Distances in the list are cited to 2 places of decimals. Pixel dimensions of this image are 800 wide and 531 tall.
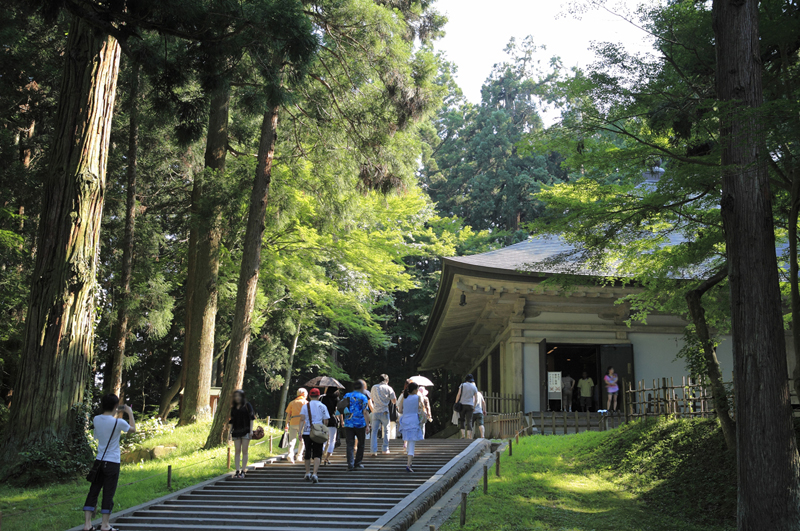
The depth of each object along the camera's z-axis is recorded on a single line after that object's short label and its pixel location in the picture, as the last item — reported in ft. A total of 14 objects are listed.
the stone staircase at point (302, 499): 22.88
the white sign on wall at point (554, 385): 53.36
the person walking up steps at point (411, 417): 32.73
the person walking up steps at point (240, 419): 30.78
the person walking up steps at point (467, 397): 41.29
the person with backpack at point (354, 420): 32.19
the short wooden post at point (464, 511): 21.54
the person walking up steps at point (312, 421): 30.53
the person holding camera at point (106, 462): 20.79
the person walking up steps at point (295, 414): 33.29
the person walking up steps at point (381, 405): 37.18
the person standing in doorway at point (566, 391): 57.26
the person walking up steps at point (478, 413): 42.68
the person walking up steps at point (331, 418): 35.60
